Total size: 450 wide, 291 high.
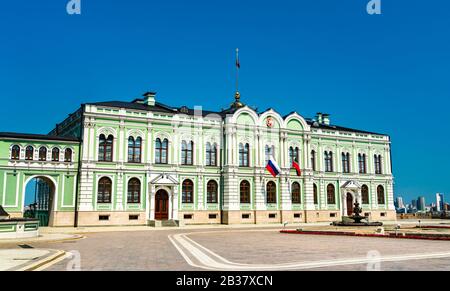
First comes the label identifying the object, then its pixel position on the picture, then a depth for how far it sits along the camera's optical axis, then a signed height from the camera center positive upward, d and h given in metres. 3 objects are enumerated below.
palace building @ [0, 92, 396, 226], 42.69 +4.86
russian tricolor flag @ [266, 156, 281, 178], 49.47 +4.88
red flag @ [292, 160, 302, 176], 52.12 +5.19
